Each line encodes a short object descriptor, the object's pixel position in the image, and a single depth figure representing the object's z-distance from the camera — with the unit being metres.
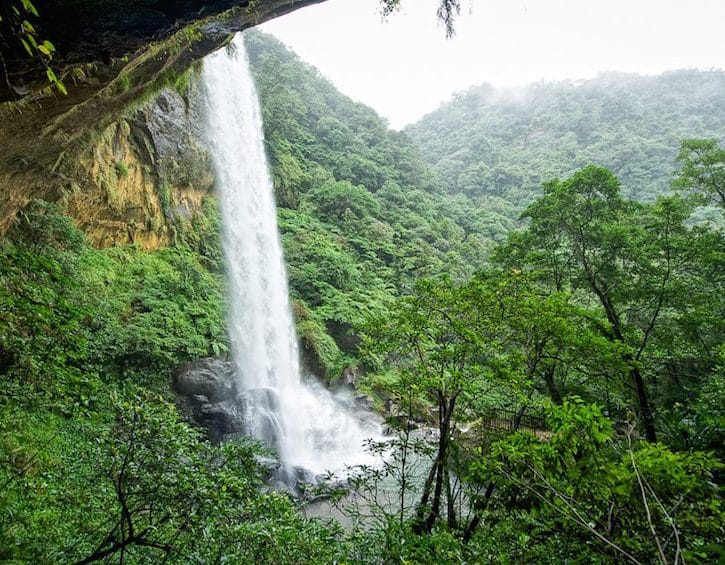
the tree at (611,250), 8.30
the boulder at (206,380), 10.96
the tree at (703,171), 8.98
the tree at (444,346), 5.08
